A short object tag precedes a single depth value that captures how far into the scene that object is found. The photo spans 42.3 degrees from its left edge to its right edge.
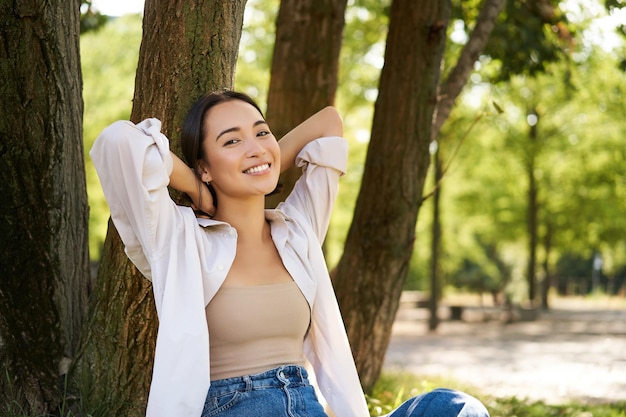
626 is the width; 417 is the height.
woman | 2.62
